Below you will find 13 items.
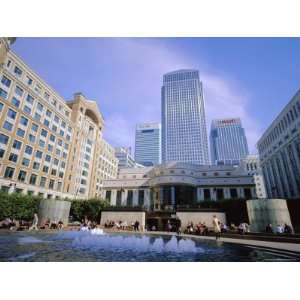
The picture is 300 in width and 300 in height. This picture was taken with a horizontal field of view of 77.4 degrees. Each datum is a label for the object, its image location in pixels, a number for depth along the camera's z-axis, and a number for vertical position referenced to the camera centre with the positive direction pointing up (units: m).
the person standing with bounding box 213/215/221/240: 16.45 -0.41
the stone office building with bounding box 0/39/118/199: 36.81 +18.78
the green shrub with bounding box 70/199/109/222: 32.88 +1.66
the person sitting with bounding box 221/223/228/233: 19.48 -0.73
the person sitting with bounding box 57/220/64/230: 23.73 -0.77
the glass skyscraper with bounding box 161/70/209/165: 157.62 +85.04
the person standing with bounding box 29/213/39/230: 22.05 -0.77
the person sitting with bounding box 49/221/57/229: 23.45 -0.77
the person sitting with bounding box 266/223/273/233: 16.52 -0.53
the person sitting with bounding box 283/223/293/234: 16.09 -0.50
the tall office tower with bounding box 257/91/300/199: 42.75 +16.99
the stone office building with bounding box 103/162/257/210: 46.34 +8.83
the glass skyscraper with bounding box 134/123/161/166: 192.79 +57.57
